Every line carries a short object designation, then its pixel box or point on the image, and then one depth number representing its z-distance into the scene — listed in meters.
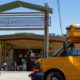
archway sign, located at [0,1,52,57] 17.82
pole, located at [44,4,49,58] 17.79
